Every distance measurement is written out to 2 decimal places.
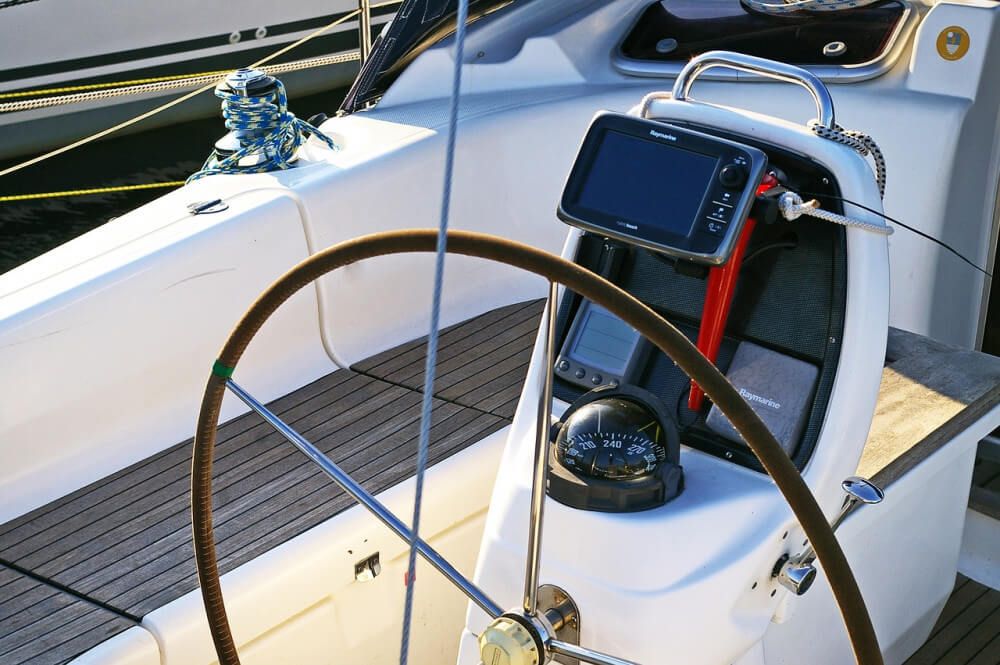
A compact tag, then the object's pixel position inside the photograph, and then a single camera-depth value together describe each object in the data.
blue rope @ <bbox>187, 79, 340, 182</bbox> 2.44
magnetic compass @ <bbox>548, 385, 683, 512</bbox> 1.48
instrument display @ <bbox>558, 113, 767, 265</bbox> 1.34
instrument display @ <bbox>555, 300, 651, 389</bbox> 1.77
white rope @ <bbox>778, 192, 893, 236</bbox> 1.45
